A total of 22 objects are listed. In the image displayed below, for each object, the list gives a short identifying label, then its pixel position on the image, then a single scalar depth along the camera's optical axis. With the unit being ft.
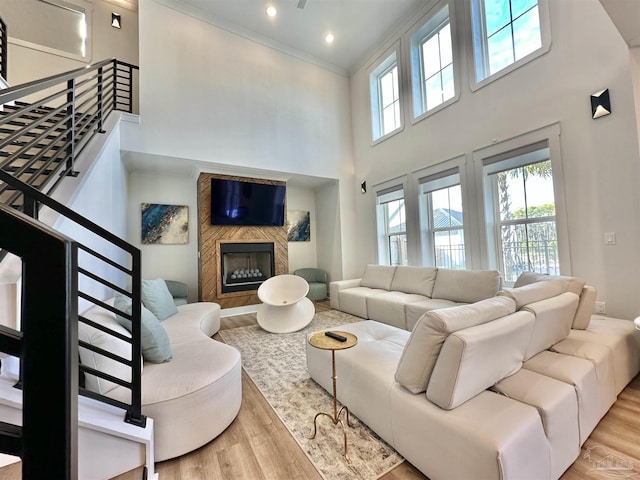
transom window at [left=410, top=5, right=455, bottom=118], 14.44
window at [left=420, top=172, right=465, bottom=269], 14.12
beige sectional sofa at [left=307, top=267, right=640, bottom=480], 3.98
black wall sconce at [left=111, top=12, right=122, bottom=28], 17.48
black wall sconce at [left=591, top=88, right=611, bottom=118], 8.92
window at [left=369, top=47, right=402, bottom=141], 17.92
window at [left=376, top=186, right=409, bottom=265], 17.42
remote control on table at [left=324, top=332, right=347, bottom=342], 5.60
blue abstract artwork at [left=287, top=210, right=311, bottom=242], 20.97
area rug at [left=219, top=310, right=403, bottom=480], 4.96
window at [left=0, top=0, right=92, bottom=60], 15.03
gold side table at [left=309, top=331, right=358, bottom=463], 5.17
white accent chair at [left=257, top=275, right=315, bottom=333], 12.26
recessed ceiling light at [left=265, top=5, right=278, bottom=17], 15.09
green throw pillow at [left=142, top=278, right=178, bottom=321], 9.32
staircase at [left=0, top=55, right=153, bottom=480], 1.09
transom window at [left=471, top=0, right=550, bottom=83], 10.90
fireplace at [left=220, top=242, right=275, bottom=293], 16.42
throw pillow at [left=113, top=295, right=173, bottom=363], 5.87
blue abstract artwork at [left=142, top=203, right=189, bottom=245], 16.03
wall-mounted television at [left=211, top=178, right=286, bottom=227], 16.02
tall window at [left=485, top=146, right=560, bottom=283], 10.79
